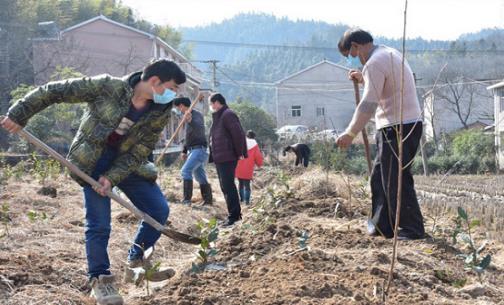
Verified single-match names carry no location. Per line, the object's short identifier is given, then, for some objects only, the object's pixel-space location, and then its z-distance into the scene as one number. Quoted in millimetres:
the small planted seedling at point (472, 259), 3908
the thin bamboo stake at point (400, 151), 3002
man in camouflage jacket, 3805
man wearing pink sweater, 5020
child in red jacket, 10117
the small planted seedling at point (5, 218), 5529
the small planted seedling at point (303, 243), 4324
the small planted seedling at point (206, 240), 4234
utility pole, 41831
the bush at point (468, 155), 26266
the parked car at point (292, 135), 31594
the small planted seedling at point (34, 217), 5777
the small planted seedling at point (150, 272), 3725
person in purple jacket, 7273
